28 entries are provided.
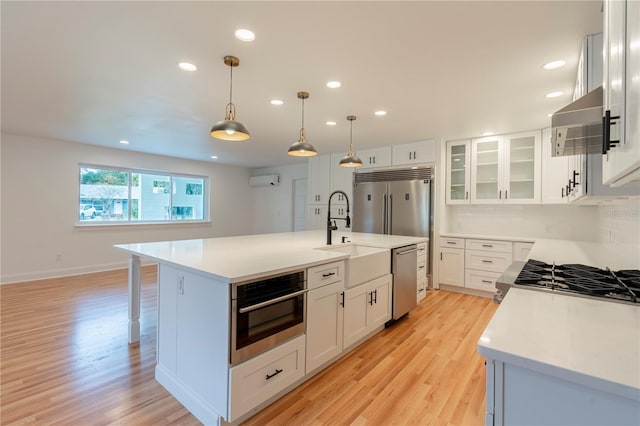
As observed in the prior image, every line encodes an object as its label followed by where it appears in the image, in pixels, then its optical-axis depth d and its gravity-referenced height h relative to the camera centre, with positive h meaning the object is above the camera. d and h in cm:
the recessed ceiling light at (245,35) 191 +117
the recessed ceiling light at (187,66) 235 +117
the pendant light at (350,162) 342 +59
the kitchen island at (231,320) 163 -76
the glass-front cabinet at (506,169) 415 +67
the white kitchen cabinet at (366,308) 250 -90
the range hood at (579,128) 113 +36
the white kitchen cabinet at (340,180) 568 +62
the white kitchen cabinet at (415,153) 470 +99
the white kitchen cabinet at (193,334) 163 -78
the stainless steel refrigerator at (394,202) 470 +17
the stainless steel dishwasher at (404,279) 317 -76
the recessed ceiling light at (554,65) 224 +116
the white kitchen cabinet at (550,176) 389 +51
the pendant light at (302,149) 272 +58
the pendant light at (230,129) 209 +58
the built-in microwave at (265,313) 162 -63
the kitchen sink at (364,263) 251 -48
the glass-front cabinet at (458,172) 467 +67
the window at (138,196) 564 +29
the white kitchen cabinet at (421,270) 368 -74
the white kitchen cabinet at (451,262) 451 -77
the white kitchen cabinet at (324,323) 210 -85
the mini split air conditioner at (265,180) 776 +82
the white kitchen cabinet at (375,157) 521 +100
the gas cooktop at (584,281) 127 -34
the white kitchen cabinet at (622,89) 74 +36
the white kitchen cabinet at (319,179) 604 +68
